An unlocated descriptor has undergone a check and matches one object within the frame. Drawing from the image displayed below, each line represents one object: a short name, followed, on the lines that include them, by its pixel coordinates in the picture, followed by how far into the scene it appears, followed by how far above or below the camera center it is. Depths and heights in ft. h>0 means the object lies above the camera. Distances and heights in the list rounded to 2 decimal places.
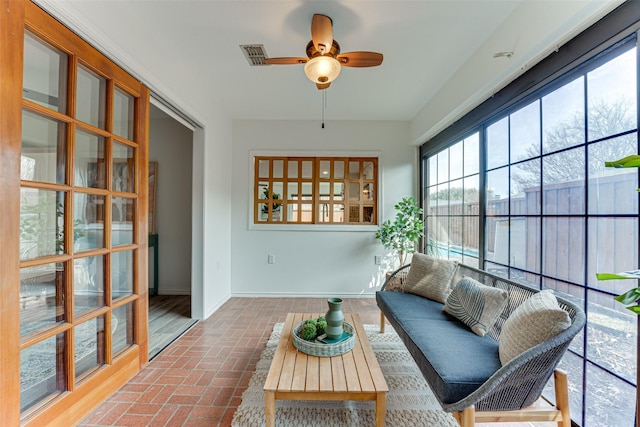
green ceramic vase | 5.50 -2.26
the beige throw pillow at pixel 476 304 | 5.76 -2.08
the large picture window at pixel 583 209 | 4.37 +0.15
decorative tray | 5.15 -2.63
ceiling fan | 5.83 +3.73
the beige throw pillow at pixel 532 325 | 3.94 -1.73
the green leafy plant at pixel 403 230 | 11.75 -0.67
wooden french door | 3.99 -0.17
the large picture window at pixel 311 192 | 13.29 +1.17
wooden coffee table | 4.26 -2.83
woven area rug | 5.09 -4.02
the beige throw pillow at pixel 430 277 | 7.85 -1.95
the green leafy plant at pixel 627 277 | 2.68 -0.63
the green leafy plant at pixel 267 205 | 13.34 +0.53
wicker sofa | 3.84 -2.58
